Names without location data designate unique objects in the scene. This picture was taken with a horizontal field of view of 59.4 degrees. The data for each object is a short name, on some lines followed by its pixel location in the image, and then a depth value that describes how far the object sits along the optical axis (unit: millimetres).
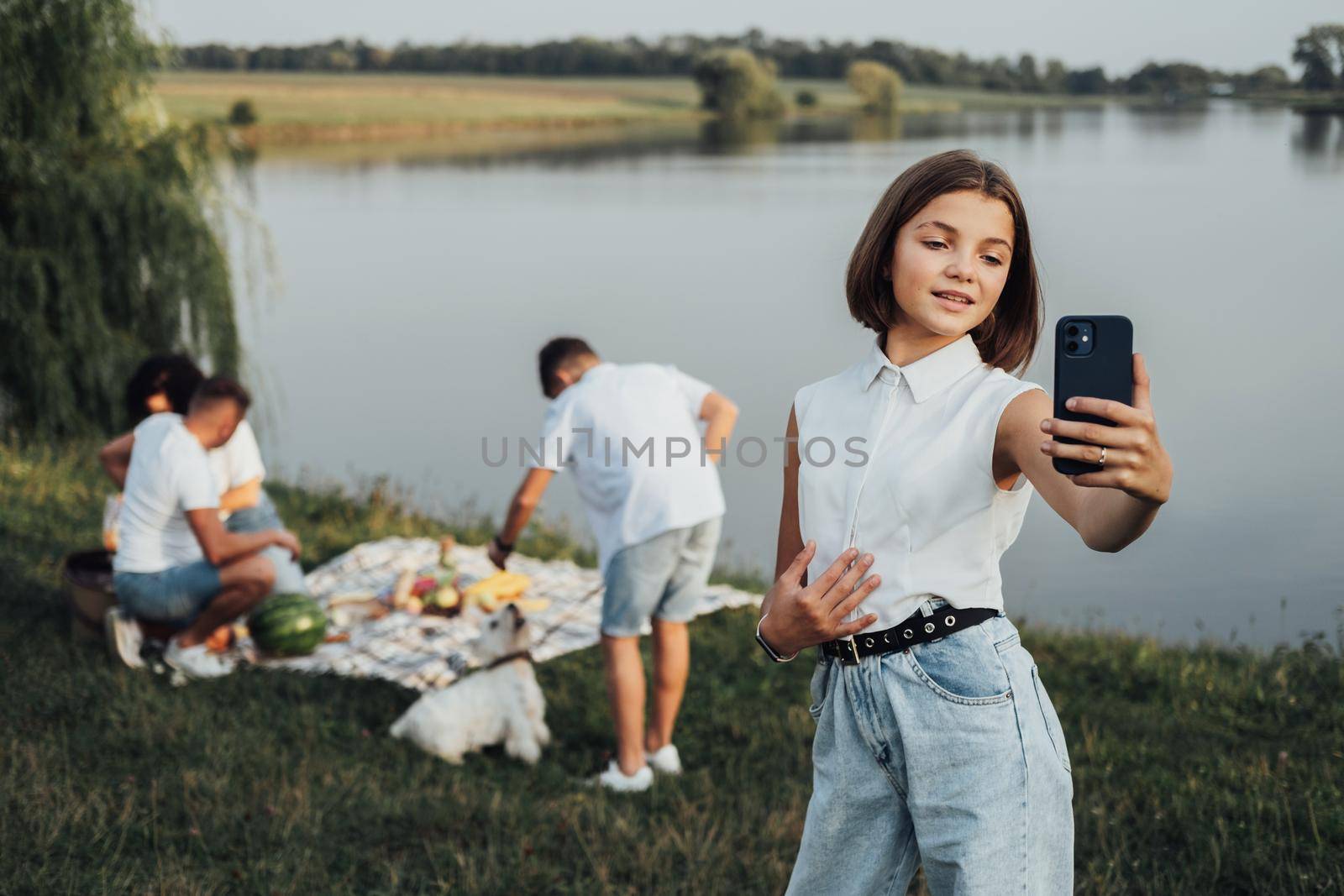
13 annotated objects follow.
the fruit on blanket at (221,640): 6266
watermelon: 6207
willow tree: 10609
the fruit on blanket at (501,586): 7250
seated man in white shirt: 5785
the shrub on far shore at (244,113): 36750
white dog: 5086
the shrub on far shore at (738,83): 44531
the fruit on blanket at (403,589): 7062
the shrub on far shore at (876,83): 41000
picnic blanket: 6164
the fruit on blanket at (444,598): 7062
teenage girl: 2006
